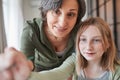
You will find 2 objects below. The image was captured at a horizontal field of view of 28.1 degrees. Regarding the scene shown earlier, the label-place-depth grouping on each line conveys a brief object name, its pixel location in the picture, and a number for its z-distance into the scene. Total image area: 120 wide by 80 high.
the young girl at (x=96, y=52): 0.95
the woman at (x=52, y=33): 0.90
